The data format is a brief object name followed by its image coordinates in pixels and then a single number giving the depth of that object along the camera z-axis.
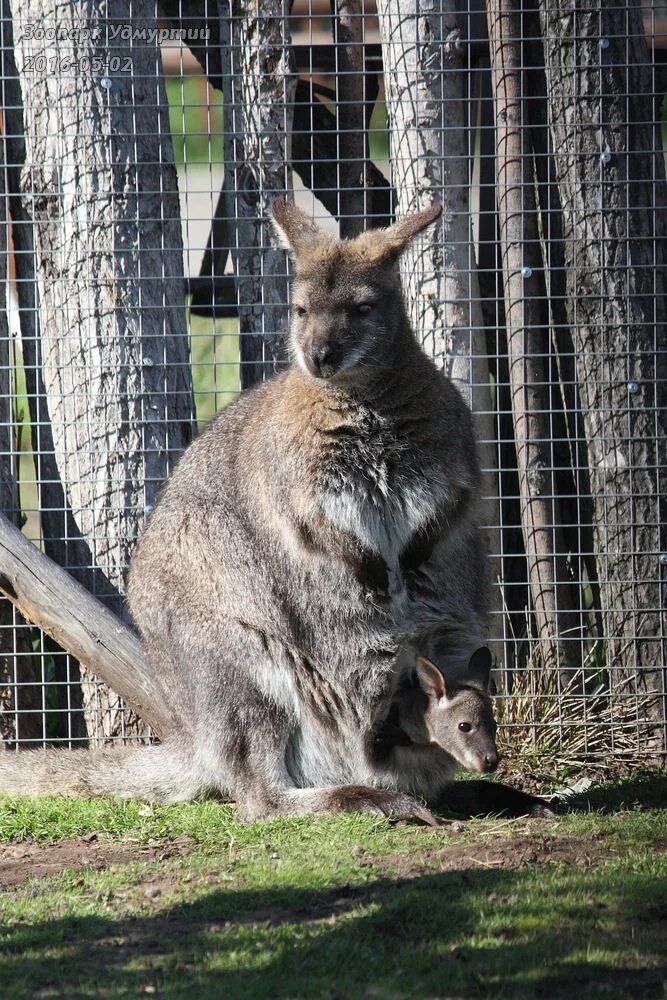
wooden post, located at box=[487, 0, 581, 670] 12.25
